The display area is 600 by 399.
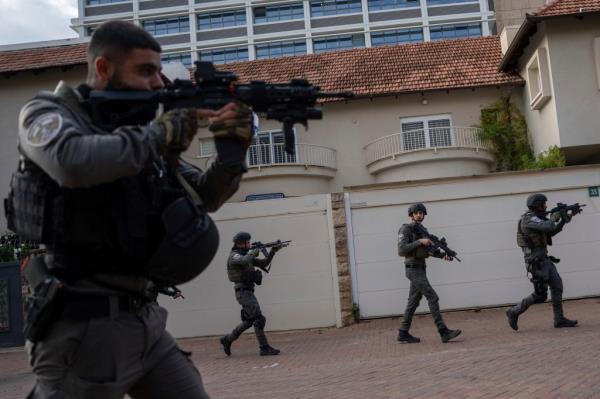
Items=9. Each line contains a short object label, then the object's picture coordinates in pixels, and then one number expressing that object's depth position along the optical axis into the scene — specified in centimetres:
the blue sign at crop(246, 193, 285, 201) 2261
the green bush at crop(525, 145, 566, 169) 1780
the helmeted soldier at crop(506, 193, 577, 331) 1020
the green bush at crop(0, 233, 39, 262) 1631
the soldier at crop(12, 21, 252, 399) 218
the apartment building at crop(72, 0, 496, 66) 6194
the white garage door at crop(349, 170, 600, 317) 1438
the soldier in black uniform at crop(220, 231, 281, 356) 1080
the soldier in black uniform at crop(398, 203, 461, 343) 1008
